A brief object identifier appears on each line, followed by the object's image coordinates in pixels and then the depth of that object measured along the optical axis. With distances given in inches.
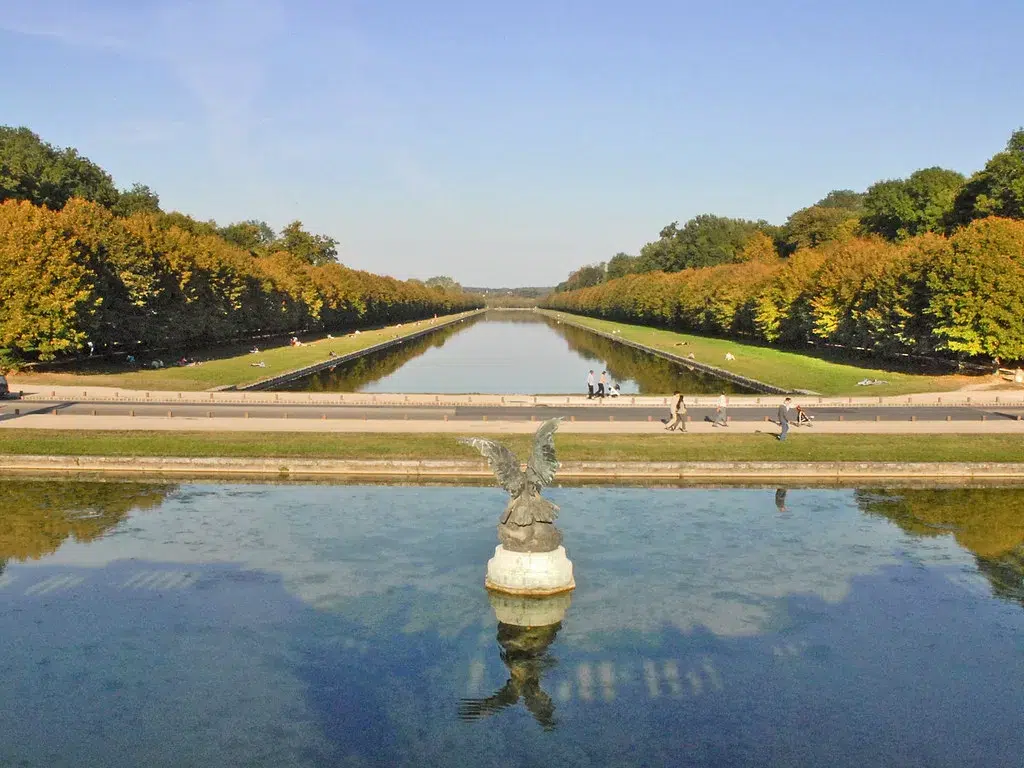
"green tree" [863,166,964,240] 4411.9
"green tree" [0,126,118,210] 3614.7
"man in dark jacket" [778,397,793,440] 1439.5
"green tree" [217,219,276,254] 6707.7
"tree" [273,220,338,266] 7569.9
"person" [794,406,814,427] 1599.4
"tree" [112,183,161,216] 4667.8
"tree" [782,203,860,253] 5802.2
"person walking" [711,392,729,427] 1589.6
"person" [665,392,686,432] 1537.9
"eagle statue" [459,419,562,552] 832.3
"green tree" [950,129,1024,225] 3314.5
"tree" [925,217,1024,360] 2336.4
